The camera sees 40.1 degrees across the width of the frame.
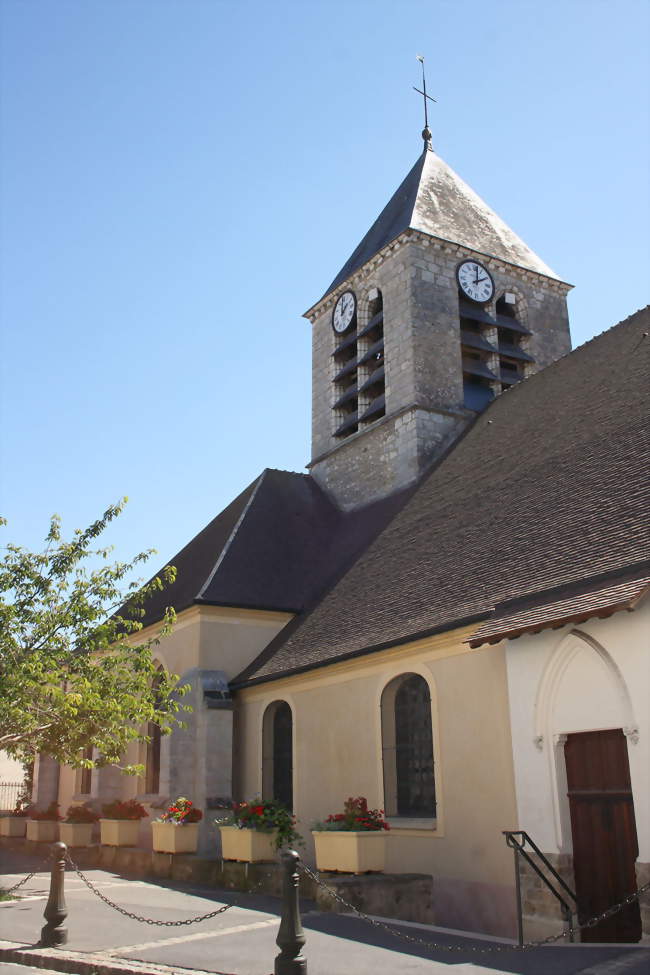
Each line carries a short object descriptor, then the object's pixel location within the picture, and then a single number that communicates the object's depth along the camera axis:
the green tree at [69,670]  12.34
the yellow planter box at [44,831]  21.22
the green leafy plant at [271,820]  13.16
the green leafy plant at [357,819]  11.34
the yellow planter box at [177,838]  15.11
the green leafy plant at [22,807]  24.02
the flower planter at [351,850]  11.08
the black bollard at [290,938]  6.64
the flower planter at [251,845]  13.18
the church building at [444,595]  8.97
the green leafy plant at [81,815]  19.28
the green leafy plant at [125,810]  17.39
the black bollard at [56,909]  8.52
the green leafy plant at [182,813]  15.20
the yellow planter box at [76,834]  19.05
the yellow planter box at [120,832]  17.12
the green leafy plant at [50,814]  21.52
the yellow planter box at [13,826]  23.50
